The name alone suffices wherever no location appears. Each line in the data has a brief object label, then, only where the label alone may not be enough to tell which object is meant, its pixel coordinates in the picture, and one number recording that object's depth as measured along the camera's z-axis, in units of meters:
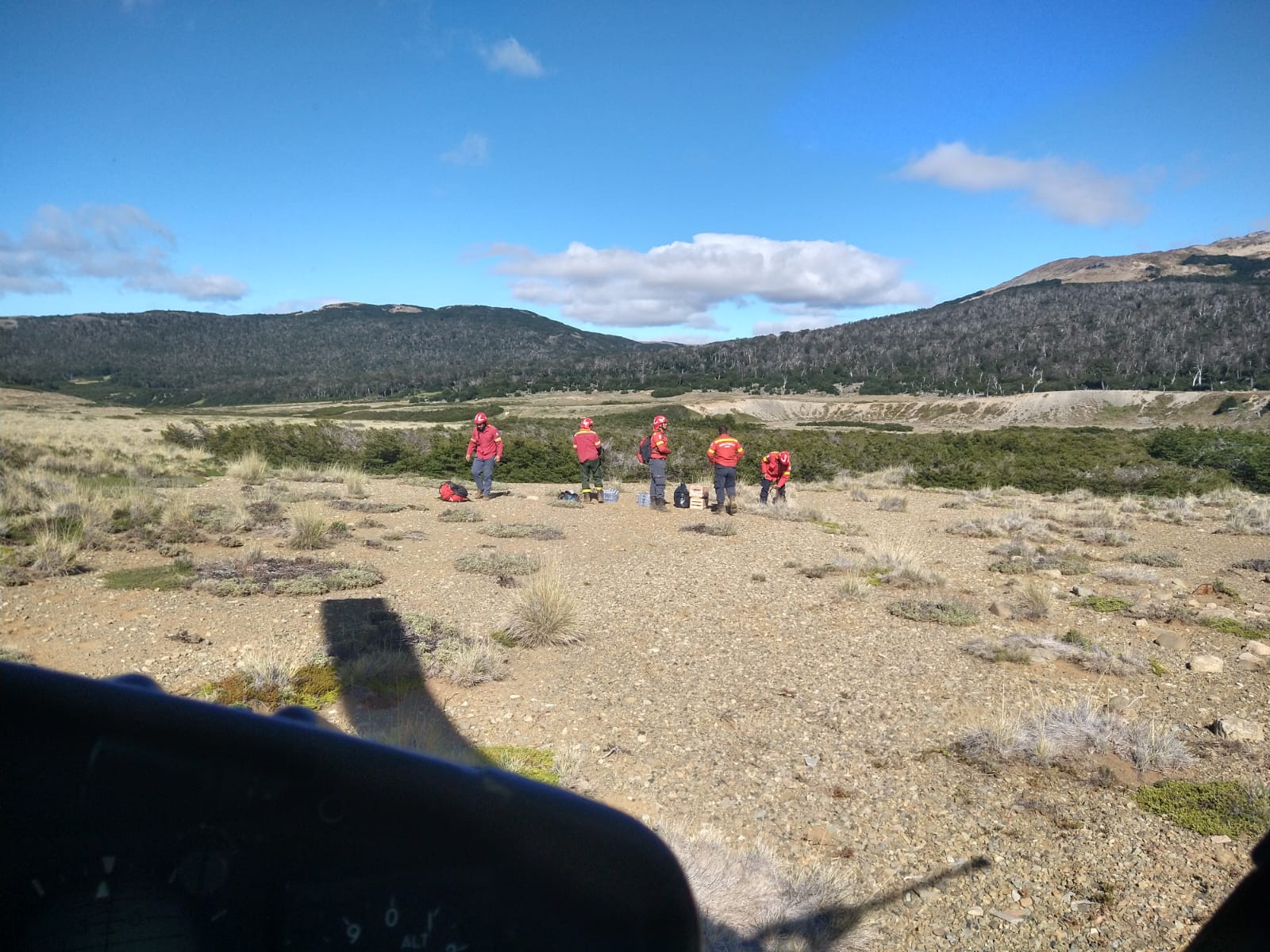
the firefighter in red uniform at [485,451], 16.80
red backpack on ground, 17.08
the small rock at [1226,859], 3.92
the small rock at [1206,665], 7.03
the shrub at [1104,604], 9.38
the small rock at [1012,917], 3.49
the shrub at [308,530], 10.89
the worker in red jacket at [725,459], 15.42
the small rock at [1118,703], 6.08
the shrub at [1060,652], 7.11
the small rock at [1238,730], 5.47
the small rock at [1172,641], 7.89
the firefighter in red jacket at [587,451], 16.94
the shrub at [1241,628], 8.27
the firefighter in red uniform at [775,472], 17.56
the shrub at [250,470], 18.55
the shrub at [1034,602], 8.92
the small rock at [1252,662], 7.14
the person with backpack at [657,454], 16.28
